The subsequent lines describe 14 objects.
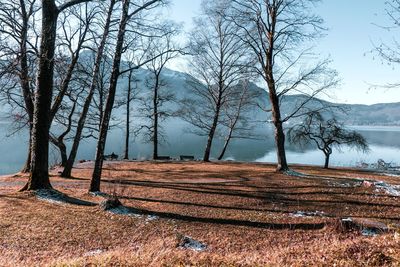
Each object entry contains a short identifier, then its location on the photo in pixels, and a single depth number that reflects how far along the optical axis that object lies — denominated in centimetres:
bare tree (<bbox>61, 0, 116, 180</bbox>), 1397
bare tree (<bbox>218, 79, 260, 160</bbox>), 3266
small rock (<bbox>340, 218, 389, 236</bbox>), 914
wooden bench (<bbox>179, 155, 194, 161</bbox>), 3614
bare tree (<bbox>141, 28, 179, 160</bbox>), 3450
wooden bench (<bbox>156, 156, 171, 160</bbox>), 3512
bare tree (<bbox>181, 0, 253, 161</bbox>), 2962
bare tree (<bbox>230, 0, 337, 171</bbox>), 2027
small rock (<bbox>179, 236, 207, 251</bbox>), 769
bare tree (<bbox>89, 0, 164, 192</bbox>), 1313
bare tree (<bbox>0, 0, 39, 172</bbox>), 1144
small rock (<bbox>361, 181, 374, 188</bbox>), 1672
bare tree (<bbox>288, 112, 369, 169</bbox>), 3266
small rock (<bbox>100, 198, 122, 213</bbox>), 1102
